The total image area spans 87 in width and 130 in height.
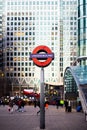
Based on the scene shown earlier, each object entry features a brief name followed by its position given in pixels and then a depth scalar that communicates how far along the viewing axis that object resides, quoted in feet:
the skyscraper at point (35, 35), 396.07
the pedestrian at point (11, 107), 96.90
